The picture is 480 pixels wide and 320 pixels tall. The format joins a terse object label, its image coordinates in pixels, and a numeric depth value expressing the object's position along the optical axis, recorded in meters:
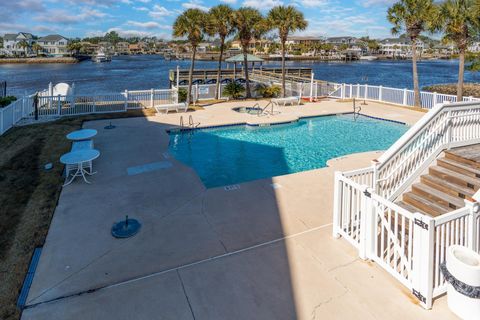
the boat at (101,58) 102.47
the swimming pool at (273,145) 9.30
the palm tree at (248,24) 18.61
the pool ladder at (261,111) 15.68
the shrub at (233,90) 20.27
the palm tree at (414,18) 16.13
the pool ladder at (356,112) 15.54
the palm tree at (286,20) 19.06
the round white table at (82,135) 9.27
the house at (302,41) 136.88
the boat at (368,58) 119.97
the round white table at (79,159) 7.20
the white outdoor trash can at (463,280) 3.08
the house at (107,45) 154.36
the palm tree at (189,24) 16.86
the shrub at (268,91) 21.08
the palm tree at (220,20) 17.84
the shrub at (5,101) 13.37
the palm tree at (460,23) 14.81
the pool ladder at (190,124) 13.20
